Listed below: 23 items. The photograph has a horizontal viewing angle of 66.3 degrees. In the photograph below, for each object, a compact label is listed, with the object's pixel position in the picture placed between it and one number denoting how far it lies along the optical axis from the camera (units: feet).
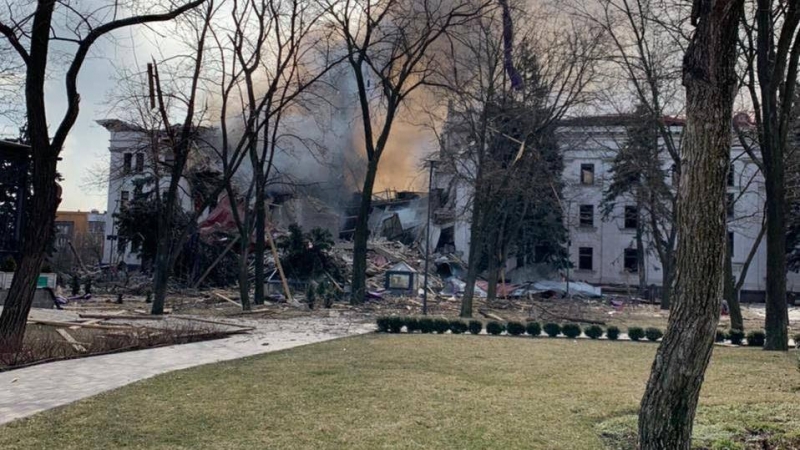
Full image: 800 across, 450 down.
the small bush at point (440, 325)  49.14
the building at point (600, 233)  136.26
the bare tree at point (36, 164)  28.96
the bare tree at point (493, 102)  67.41
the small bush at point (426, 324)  49.26
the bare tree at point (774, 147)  40.86
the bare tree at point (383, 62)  70.33
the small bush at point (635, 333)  48.60
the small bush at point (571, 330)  49.55
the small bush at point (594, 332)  49.52
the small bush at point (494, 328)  49.90
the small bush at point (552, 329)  49.65
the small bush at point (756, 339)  46.09
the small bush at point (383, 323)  49.57
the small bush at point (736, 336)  47.06
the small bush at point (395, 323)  49.47
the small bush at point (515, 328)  50.16
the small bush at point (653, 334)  47.85
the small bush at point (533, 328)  49.70
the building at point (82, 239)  127.44
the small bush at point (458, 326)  49.44
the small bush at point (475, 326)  49.60
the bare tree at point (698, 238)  12.21
